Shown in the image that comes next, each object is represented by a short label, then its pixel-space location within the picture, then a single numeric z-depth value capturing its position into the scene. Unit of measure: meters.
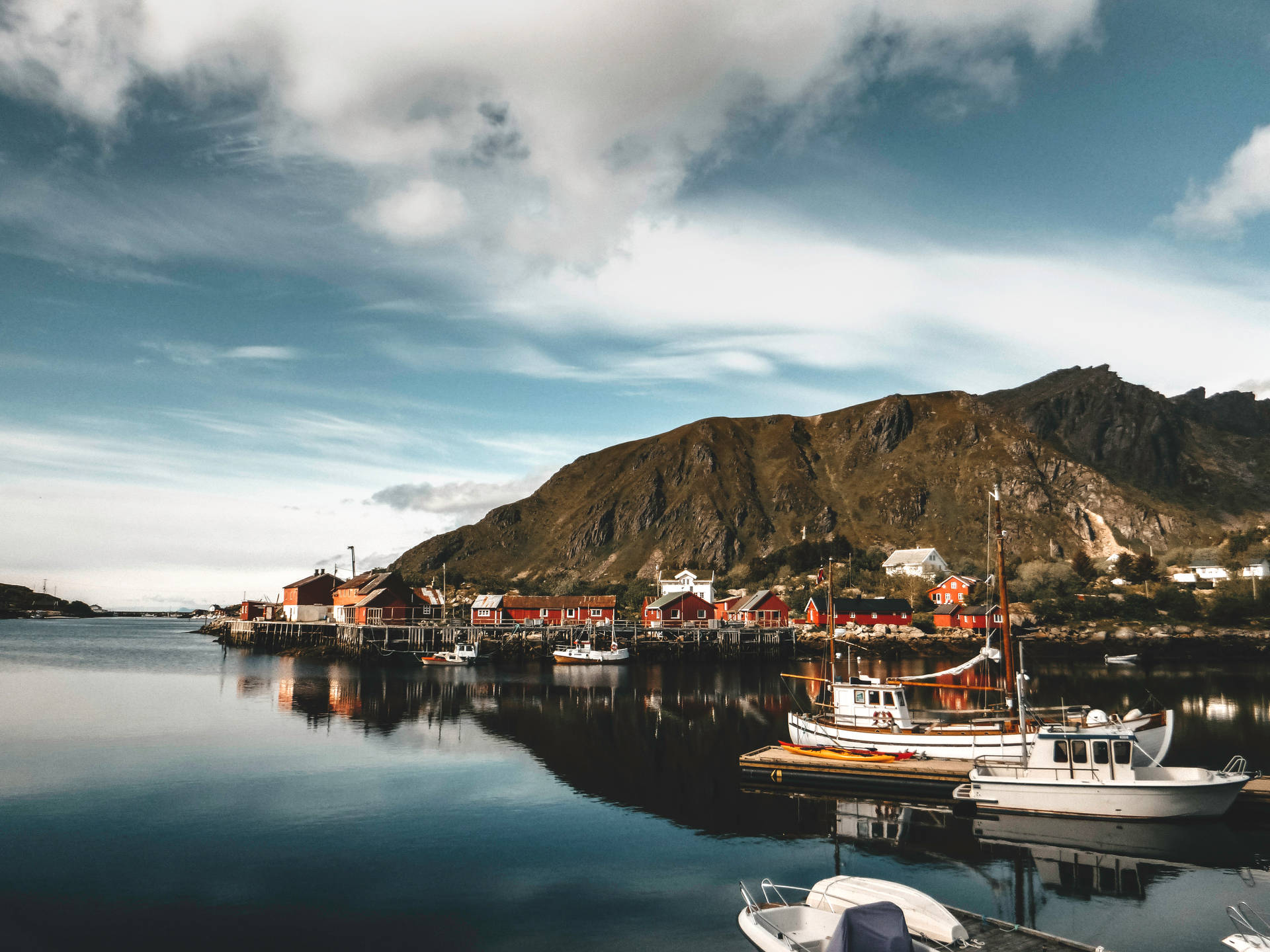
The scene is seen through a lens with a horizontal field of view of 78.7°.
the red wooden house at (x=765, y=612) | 120.31
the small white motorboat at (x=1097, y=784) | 26.33
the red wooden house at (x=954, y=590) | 127.50
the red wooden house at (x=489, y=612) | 119.94
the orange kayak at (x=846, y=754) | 32.75
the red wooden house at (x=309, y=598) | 129.50
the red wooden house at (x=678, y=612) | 116.50
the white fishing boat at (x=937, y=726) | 31.34
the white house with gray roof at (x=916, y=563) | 163.25
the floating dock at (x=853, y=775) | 31.06
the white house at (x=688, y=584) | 149.88
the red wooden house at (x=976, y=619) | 106.94
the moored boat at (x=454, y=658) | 90.88
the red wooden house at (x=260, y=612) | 139.12
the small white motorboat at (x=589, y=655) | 91.06
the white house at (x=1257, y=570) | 134.62
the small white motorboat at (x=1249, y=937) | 14.59
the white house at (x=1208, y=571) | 145.12
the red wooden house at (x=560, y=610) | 117.38
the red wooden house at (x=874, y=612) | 113.69
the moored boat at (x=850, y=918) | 14.12
